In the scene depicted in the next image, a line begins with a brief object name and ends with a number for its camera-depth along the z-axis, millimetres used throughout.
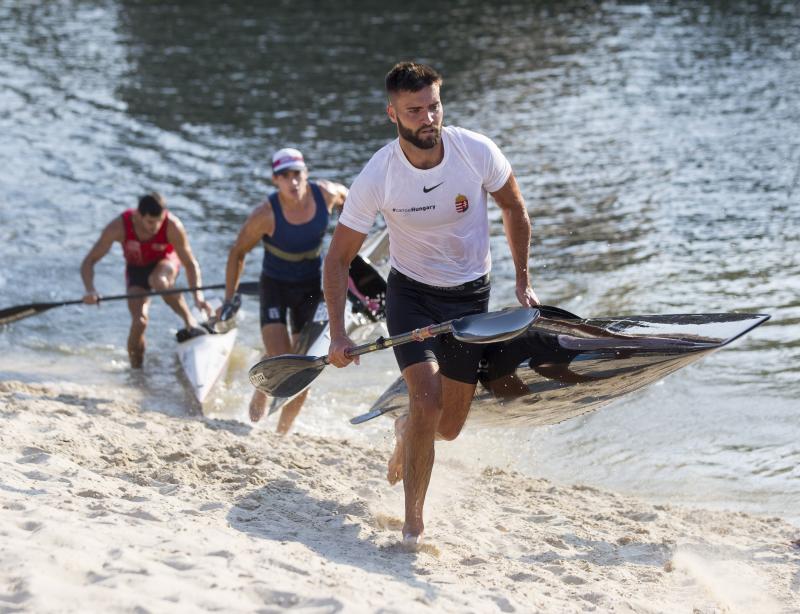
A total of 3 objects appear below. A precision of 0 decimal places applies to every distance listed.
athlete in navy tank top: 16453
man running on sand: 10836
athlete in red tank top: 19859
